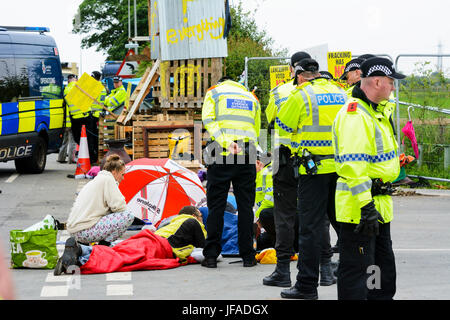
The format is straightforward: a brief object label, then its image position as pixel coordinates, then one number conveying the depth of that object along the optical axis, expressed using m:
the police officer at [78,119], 18.86
